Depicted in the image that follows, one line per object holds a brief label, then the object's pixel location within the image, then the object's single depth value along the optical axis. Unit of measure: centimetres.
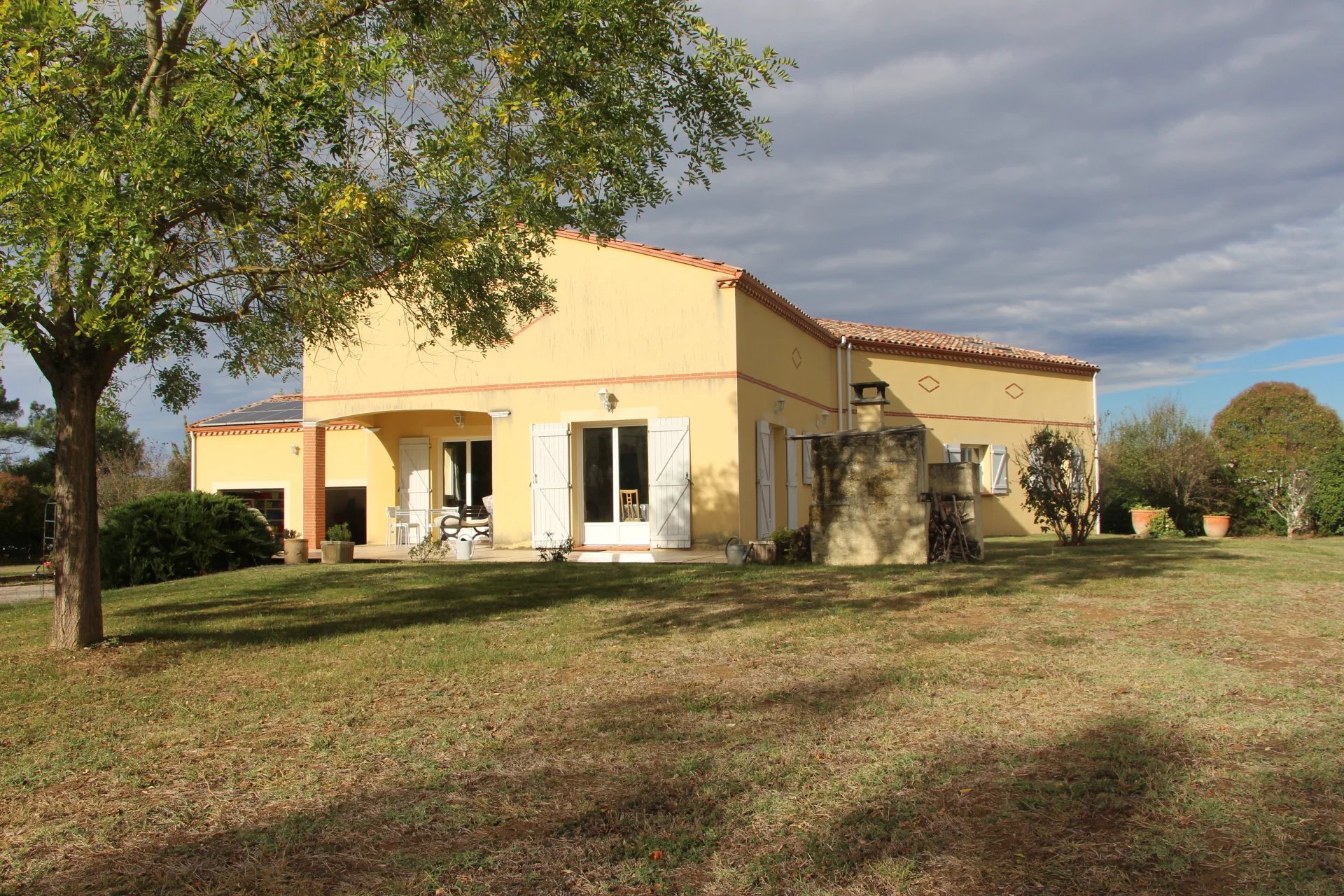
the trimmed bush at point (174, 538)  1234
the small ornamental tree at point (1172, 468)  1895
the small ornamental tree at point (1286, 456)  1750
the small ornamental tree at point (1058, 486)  1434
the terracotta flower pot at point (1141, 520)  1845
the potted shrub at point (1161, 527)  1820
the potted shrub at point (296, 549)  1397
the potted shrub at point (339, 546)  1364
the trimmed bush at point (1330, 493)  1722
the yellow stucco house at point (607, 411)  1373
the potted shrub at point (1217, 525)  1830
